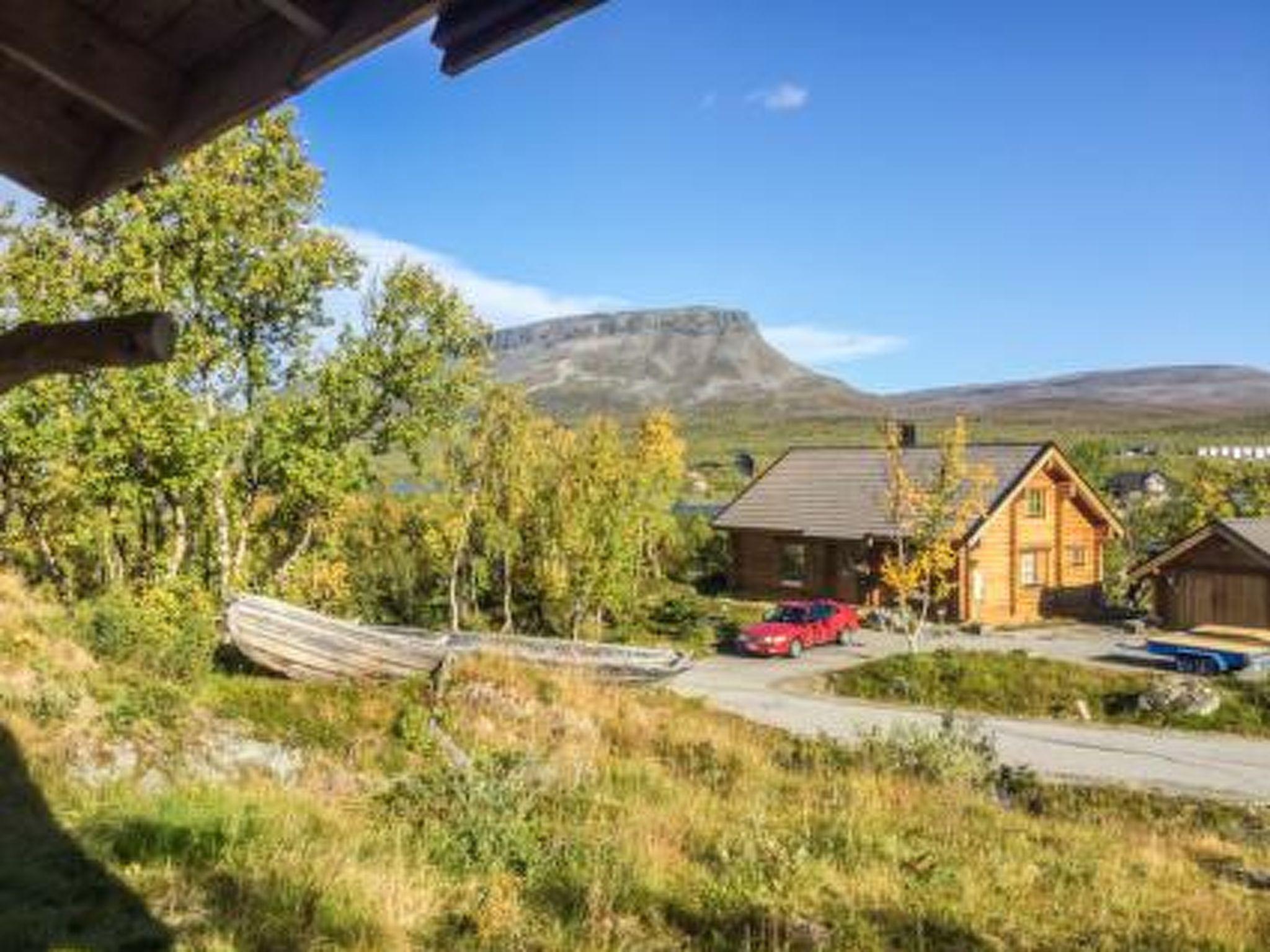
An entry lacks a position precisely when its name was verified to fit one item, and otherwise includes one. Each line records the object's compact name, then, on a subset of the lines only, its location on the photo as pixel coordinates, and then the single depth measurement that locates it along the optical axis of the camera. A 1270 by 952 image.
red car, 36.59
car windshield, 38.00
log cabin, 43.84
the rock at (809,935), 7.92
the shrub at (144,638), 15.73
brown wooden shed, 37.00
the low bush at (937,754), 15.38
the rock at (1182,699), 26.92
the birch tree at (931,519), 35.44
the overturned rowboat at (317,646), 17.23
